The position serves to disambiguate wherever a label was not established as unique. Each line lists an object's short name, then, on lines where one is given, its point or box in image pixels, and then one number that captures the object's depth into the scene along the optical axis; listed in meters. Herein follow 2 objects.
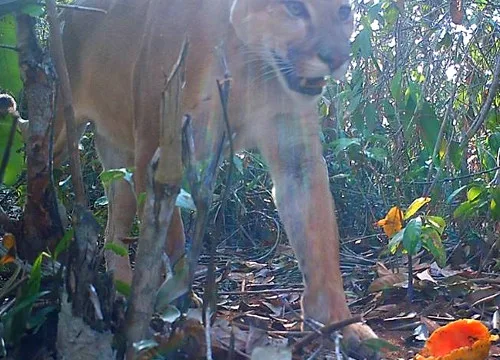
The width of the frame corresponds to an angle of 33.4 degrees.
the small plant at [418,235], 2.36
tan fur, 2.46
